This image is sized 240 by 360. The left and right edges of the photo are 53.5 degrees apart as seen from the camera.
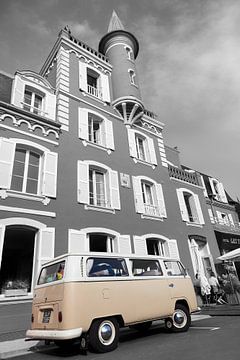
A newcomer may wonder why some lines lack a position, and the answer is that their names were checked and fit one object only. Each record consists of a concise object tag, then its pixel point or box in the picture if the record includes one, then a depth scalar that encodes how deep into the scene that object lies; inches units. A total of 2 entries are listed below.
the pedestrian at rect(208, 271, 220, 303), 437.1
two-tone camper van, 172.1
